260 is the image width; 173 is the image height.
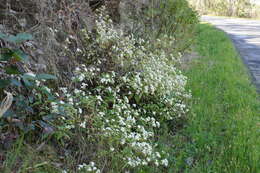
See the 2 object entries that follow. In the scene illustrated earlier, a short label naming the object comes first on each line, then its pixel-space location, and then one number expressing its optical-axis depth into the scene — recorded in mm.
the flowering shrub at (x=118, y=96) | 2459
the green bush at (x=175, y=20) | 5730
